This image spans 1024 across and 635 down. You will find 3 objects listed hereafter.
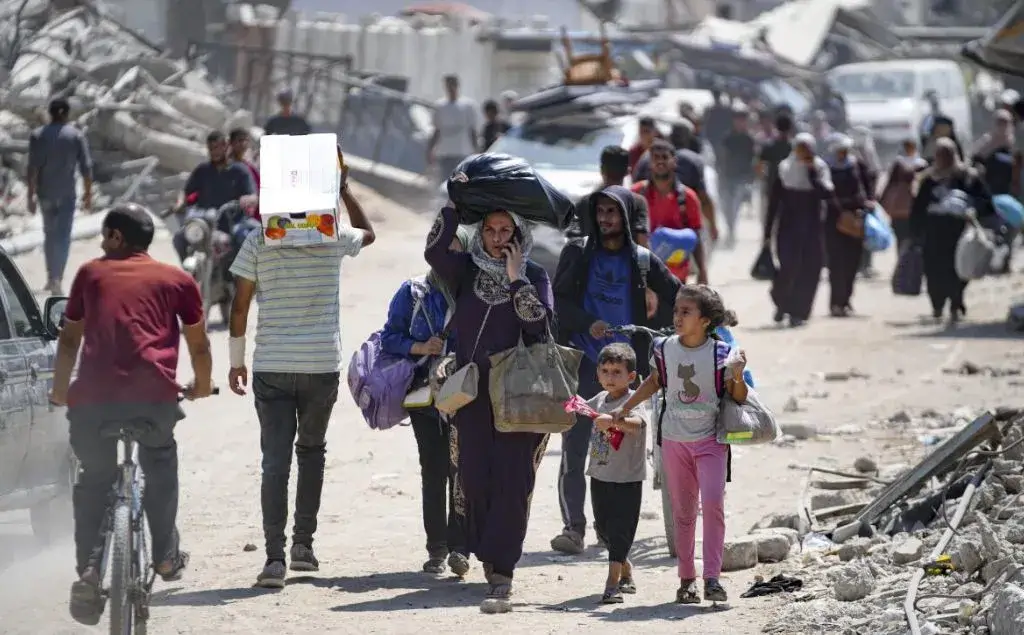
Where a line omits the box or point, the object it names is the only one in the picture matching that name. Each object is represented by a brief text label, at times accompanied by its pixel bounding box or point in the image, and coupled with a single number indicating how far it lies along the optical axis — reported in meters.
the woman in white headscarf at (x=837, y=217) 38.47
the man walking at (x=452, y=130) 52.12
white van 77.56
